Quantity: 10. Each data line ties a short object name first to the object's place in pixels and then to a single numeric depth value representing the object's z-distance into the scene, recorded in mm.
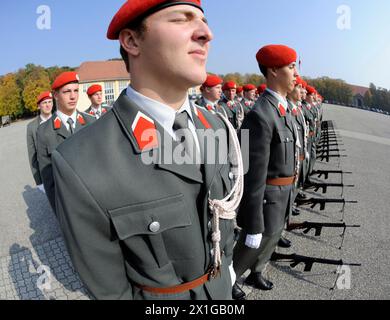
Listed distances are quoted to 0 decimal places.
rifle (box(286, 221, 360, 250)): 4273
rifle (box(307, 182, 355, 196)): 6095
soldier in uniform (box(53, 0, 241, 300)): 1261
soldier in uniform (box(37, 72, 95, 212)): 4152
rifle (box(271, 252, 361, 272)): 3547
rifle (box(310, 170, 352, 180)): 7273
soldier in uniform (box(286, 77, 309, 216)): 3704
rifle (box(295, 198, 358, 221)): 5039
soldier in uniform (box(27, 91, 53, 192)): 5473
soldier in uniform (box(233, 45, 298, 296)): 2928
